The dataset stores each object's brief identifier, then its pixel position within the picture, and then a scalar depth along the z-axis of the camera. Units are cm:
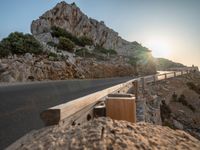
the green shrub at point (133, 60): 3328
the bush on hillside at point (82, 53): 2745
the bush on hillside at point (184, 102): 1242
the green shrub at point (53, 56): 1923
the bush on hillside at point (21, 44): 1848
